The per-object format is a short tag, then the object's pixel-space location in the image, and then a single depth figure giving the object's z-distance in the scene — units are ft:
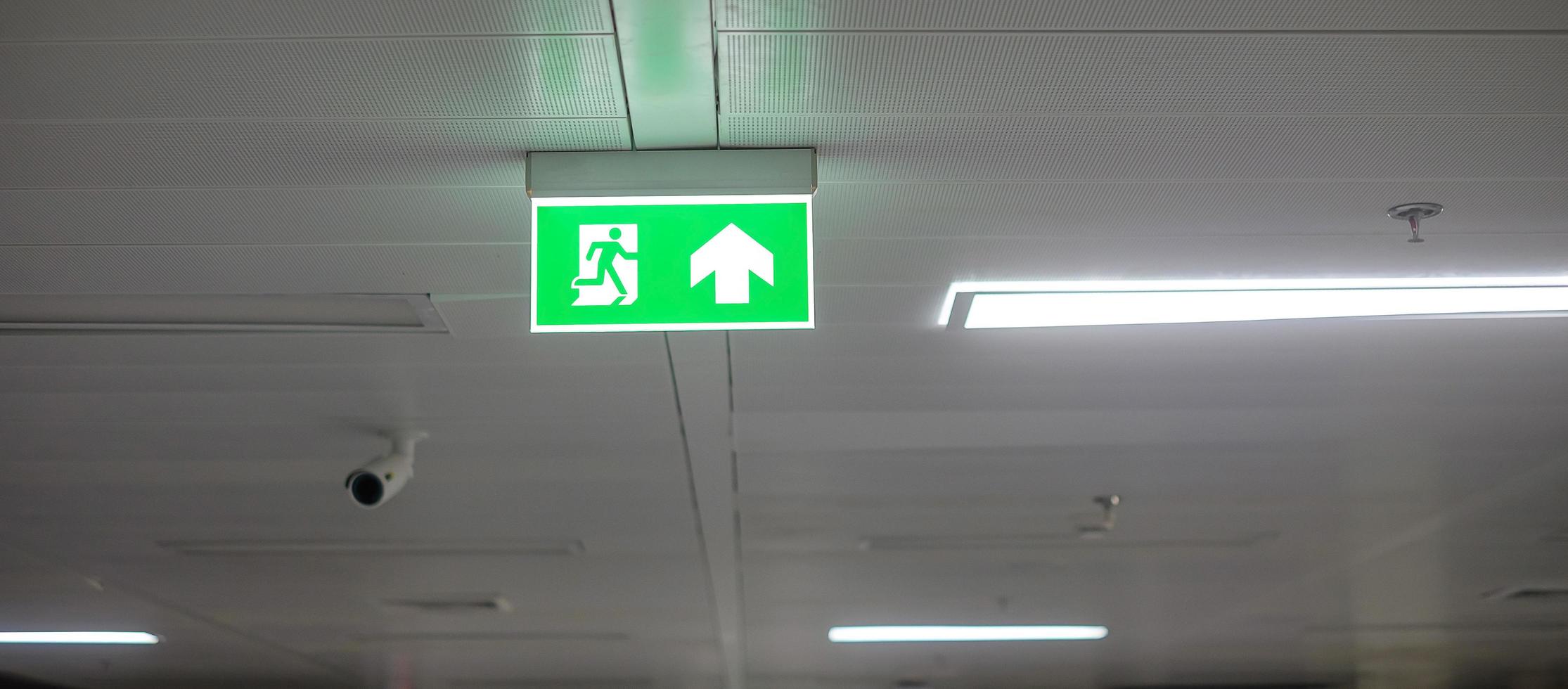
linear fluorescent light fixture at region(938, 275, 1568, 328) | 12.01
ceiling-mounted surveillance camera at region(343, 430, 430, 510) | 15.08
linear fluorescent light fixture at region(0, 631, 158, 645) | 29.73
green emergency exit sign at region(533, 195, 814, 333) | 8.22
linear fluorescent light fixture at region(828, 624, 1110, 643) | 30.40
